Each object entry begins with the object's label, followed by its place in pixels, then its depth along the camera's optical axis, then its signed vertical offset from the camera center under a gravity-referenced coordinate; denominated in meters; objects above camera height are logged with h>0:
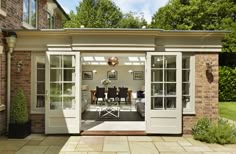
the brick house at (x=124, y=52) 5.18 +0.18
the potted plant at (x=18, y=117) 4.92 -1.08
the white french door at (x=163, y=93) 5.18 -0.42
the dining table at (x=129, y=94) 10.54 -0.91
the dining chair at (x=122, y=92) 8.46 -0.66
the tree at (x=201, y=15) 13.79 +5.21
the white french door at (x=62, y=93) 5.17 -0.42
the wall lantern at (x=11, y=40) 5.07 +1.11
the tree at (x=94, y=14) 16.32 +6.12
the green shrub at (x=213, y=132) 4.66 -1.46
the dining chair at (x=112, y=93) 8.18 -0.66
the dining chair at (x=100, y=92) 8.33 -0.62
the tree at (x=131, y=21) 18.10 +6.21
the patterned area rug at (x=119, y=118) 6.85 -1.56
